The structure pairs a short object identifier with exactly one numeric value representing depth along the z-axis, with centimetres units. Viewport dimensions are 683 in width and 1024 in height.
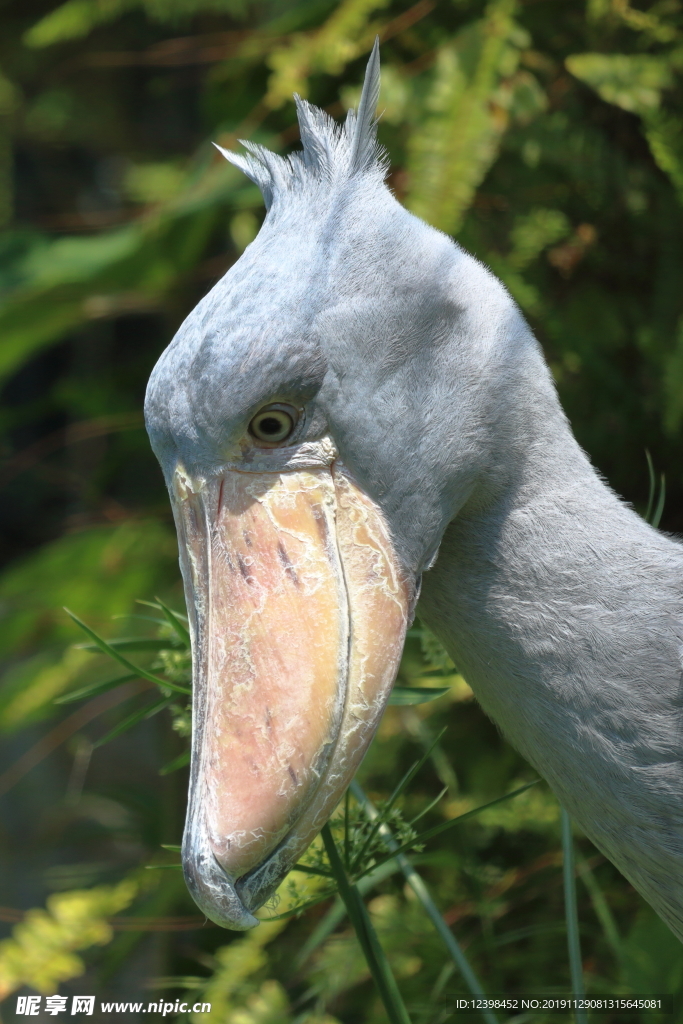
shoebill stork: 600
